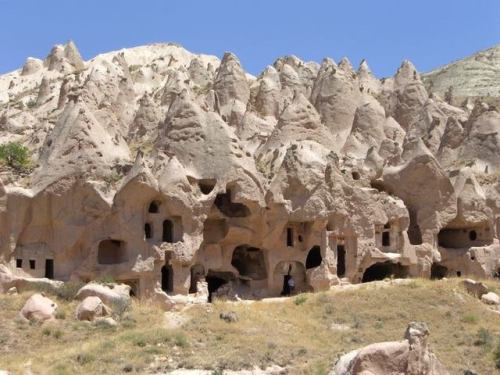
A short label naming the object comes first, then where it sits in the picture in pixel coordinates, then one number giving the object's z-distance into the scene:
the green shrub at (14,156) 34.59
